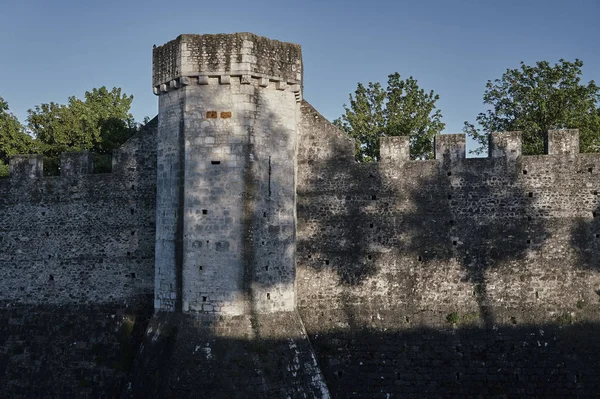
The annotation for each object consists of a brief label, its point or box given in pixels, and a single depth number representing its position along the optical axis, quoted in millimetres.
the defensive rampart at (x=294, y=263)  14688
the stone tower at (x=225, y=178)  14633
